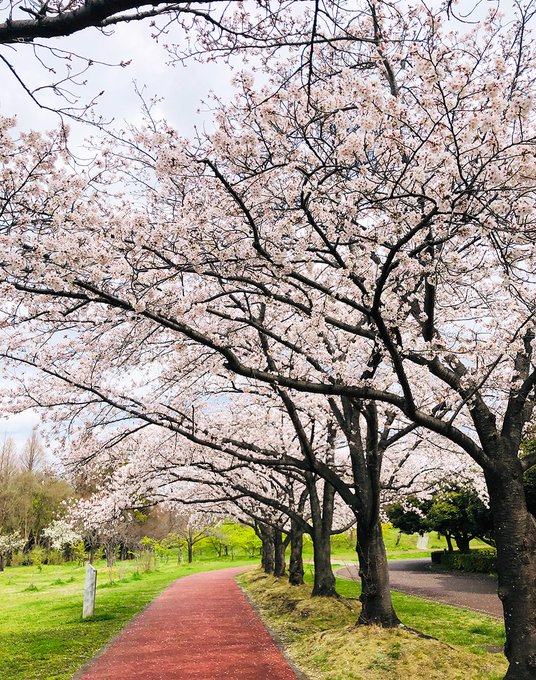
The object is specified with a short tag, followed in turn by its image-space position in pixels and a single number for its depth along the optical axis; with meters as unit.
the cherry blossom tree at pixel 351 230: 4.99
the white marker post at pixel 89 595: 13.13
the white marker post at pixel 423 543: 49.33
